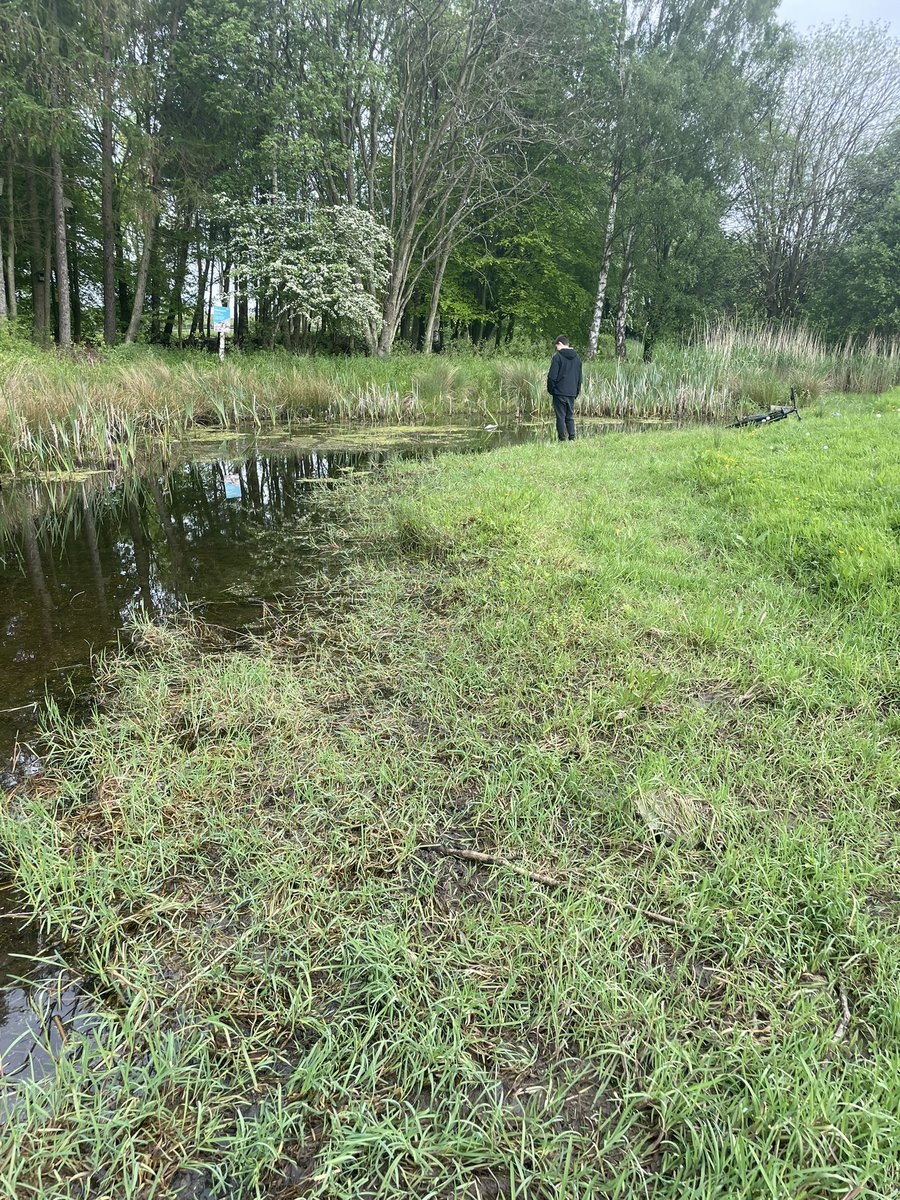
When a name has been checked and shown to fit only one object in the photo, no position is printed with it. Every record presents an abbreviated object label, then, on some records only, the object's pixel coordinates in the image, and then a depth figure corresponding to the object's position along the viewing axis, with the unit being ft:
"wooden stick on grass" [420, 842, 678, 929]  6.30
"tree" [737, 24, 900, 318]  86.89
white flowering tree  58.75
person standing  36.65
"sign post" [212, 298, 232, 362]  50.72
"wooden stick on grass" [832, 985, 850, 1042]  5.11
